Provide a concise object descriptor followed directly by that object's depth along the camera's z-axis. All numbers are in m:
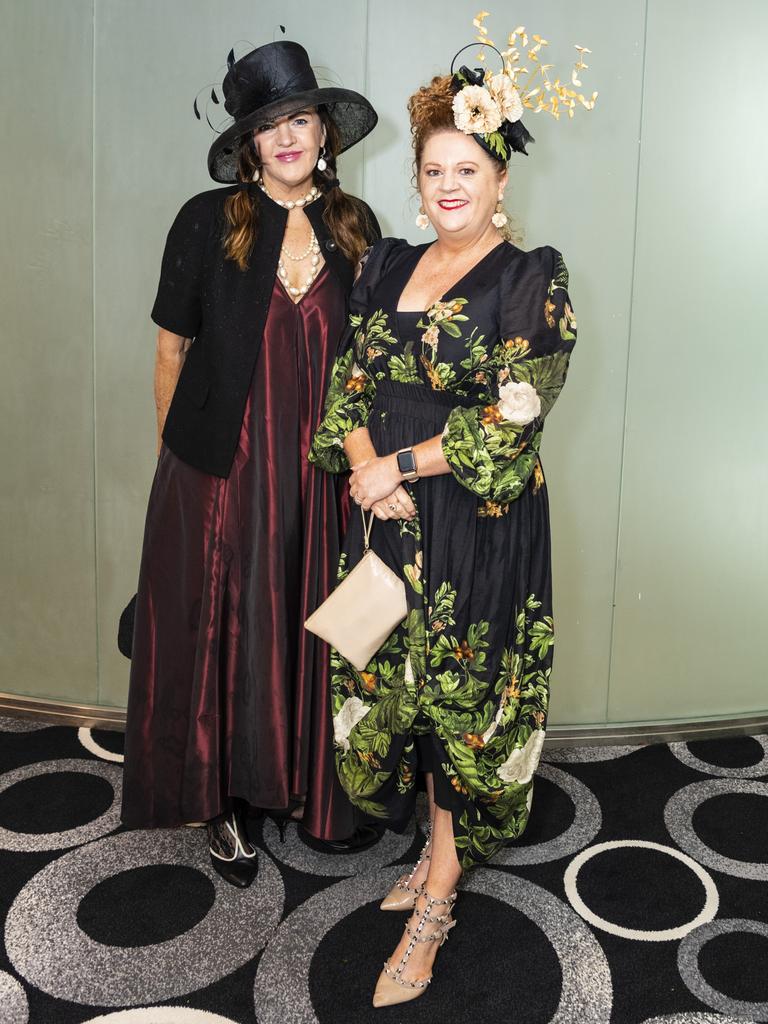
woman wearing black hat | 1.99
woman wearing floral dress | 1.69
